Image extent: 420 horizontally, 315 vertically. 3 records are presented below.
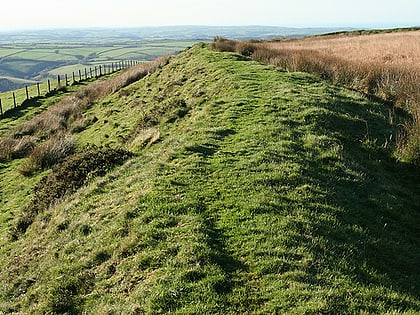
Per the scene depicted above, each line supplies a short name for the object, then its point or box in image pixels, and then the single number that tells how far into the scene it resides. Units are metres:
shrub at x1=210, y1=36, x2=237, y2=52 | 29.09
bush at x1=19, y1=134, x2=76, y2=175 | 17.11
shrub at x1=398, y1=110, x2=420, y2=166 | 10.88
